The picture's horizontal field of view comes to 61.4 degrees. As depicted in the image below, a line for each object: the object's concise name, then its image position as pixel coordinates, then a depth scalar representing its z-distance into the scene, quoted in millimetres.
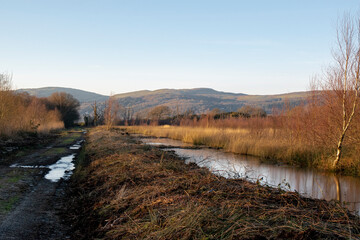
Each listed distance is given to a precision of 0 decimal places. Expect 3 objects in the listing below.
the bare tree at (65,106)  56272
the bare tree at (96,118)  46691
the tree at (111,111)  32719
